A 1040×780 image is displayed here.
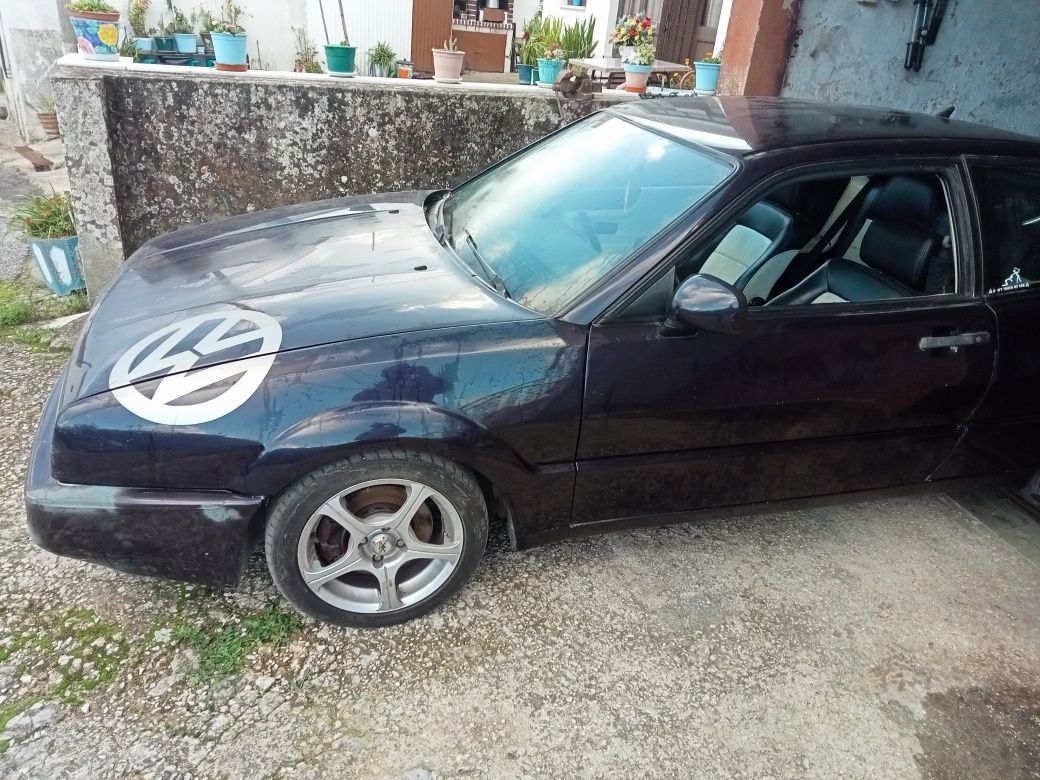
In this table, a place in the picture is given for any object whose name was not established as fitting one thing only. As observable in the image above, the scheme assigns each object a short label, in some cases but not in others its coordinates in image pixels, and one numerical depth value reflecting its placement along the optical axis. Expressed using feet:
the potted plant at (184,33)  35.73
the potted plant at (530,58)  26.26
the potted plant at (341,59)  15.37
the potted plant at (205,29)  35.95
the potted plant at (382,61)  40.55
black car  6.73
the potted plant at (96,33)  14.40
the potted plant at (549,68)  18.08
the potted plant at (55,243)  14.62
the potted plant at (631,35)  19.86
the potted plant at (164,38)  35.58
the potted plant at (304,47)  36.22
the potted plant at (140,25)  34.65
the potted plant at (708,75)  20.17
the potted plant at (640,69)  18.80
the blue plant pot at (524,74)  31.68
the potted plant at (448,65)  16.12
